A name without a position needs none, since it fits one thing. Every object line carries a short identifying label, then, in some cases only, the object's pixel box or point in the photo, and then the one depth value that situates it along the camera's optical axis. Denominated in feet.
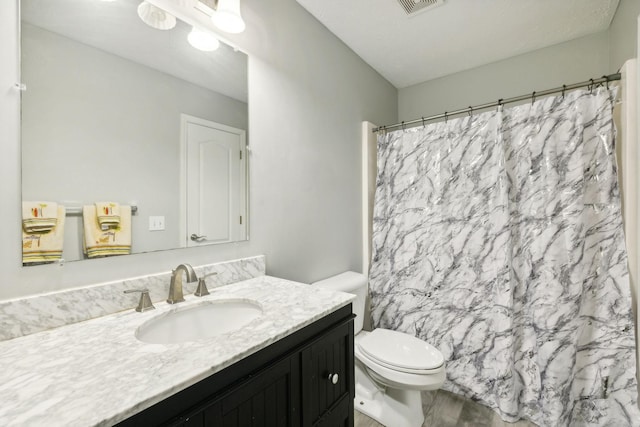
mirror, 2.85
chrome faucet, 3.49
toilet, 4.74
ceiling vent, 5.46
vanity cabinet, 2.06
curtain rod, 4.86
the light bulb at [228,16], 3.96
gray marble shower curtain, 4.90
